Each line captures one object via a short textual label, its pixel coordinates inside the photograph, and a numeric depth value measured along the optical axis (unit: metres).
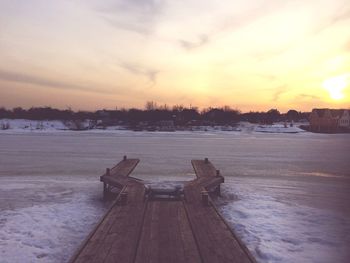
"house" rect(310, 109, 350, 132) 91.07
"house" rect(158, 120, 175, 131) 70.34
